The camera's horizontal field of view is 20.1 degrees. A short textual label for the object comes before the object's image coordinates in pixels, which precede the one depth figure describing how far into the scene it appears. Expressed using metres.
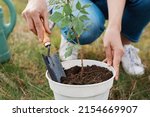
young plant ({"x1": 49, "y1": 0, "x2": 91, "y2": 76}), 1.69
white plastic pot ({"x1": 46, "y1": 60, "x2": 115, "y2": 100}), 1.67
